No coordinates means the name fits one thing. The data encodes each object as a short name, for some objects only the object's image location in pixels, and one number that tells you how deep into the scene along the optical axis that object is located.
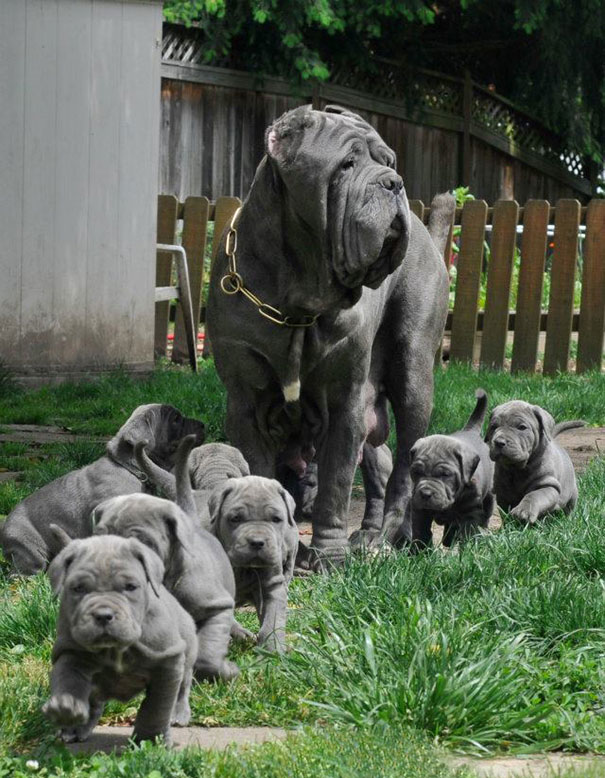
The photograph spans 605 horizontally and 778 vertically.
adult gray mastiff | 5.28
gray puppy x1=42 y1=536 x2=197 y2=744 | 3.36
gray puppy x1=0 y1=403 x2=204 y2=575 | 5.86
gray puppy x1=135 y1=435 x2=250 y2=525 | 5.12
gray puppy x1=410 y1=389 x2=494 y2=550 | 5.90
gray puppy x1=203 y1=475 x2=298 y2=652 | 4.58
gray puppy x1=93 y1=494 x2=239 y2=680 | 3.90
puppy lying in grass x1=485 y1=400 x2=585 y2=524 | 6.23
